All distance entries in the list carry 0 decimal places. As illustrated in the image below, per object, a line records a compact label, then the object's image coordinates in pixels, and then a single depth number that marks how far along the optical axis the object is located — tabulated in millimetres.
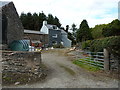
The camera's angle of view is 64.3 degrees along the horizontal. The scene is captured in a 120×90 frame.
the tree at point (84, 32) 21641
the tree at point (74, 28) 55488
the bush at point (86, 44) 11553
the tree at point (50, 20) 44734
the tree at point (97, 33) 20780
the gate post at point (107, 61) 5840
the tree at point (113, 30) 14078
